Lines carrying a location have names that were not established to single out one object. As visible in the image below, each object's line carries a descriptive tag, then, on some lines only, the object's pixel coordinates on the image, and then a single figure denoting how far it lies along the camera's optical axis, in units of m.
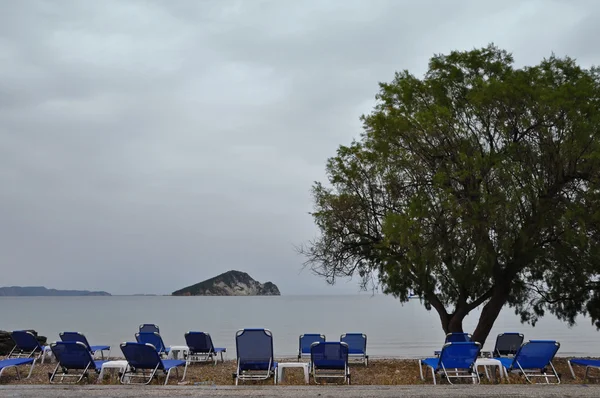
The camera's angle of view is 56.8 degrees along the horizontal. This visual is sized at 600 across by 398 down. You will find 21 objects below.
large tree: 11.07
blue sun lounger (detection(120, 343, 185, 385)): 8.72
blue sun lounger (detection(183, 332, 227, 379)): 12.64
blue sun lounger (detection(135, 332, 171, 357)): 12.28
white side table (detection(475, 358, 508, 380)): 9.18
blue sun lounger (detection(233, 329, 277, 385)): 9.39
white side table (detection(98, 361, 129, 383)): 9.03
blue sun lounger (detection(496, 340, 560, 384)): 9.25
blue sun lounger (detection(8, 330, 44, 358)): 11.67
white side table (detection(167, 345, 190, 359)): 12.27
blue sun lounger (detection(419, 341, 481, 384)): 8.83
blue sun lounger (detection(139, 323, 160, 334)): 14.30
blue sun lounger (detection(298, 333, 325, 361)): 12.56
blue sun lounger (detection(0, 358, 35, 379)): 8.72
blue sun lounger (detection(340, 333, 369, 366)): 12.27
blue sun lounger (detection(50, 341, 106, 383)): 8.90
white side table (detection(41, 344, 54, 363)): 11.79
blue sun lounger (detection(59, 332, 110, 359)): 12.25
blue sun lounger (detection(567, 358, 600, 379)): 9.41
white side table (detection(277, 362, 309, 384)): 8.90
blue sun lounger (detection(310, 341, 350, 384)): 9.27
